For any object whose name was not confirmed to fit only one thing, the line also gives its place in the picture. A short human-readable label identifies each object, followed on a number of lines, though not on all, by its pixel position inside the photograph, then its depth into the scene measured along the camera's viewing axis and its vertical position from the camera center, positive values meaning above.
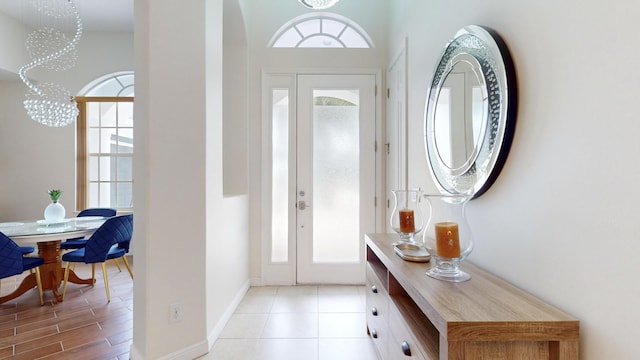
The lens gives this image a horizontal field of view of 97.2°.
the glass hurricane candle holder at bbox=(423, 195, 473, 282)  1.13 -0.26
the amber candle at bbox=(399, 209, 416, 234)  1.66 -0.25
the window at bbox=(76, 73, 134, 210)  4.47 +0.58
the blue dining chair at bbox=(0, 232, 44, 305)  2.36 -0.68
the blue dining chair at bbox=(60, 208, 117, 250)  3.87 -0.46
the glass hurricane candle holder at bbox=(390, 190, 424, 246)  1.67 -0.25
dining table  2.62 -0.57
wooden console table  0.78 -0.42
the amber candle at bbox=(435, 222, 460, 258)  1.12 -0.25
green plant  3.21 -0.19
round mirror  1.12 +0.31
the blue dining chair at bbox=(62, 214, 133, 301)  2.78 -0.66
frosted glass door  3.22 +0.04
